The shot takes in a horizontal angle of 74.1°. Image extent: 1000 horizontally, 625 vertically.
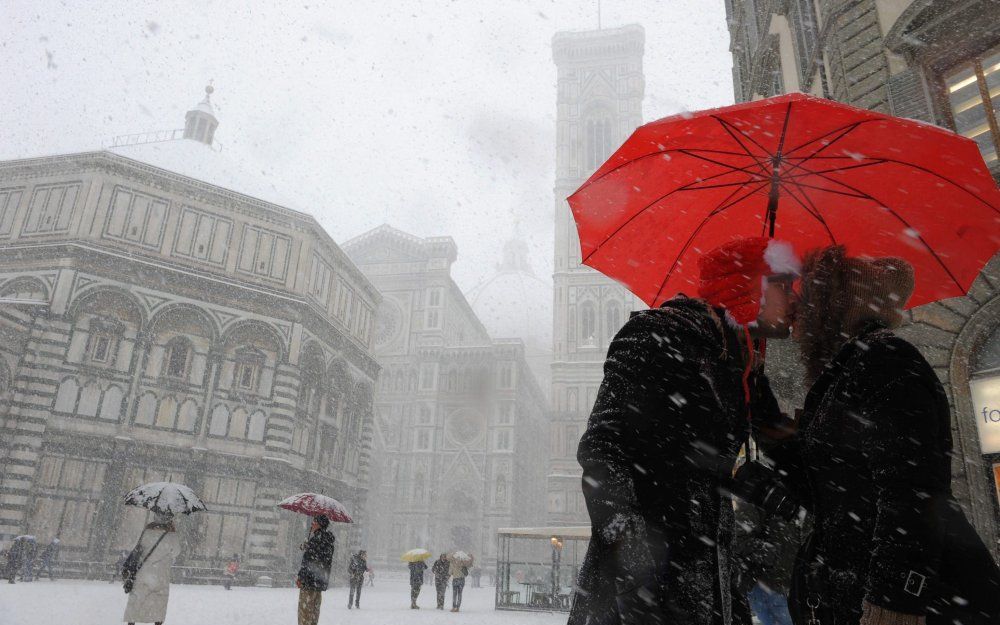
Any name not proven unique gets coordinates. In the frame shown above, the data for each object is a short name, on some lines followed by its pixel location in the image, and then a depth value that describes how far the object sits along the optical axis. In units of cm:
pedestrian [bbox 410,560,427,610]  1908
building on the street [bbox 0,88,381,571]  2011
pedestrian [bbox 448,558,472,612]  1909
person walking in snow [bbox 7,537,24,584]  1642
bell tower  4522
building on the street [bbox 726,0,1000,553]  682
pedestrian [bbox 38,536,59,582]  1828
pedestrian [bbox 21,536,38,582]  1727
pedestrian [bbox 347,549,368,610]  1809
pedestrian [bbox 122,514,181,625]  774
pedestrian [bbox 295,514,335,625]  884
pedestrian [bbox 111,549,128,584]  1860
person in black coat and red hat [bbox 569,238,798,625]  175
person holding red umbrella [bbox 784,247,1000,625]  192
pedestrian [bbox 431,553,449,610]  1967
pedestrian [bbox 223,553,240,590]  2033
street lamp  2131
